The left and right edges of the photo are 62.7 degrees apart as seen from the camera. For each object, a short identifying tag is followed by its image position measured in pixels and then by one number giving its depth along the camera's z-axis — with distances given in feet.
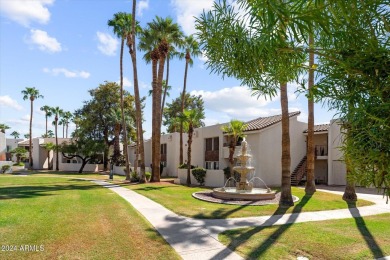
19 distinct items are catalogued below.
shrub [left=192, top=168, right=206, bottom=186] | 92.58
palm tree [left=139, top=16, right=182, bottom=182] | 92.79
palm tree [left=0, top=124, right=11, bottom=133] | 281.33
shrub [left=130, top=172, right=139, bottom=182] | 100.24
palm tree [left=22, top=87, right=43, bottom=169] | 200.23
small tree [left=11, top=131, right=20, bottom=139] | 387.55
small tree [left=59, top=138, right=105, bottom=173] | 156.97
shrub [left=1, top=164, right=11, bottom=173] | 145.02
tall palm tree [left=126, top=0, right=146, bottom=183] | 93.04
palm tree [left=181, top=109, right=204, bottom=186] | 93.20
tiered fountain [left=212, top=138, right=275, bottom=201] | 58.59
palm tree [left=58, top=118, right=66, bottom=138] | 251.48
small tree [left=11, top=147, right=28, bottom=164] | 220.84
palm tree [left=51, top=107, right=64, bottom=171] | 214.65
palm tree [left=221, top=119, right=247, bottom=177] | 79.77
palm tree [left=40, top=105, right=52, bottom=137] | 218.07
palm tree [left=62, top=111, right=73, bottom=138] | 226.01
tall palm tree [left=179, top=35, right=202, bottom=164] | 114.73
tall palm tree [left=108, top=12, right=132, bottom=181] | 103.91
